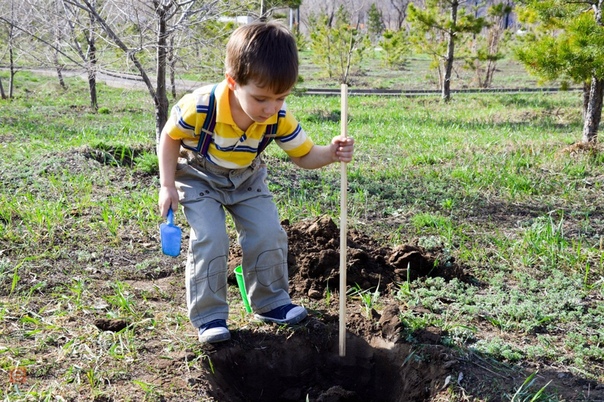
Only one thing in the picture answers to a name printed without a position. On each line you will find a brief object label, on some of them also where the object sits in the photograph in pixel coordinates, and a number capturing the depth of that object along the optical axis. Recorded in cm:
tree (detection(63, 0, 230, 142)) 525
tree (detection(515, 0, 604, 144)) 604
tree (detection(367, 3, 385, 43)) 3362
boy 262
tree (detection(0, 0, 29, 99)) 1058
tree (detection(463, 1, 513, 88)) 1501
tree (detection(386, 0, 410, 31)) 4138
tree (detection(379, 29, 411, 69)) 1995
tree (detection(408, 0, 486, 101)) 1350
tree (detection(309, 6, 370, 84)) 1858
